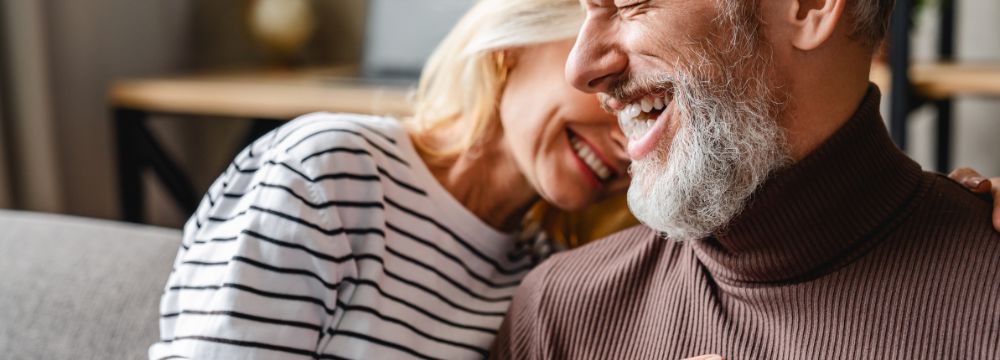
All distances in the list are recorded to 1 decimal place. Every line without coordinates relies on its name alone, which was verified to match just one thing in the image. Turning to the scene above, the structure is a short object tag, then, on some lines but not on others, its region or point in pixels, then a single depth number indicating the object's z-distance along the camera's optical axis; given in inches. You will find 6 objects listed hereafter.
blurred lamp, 110.8
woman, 40.2
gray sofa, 46.8
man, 32.3
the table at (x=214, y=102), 86.7
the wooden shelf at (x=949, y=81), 69.4
